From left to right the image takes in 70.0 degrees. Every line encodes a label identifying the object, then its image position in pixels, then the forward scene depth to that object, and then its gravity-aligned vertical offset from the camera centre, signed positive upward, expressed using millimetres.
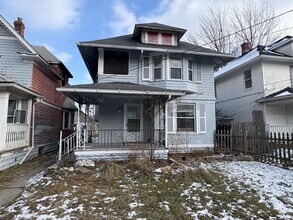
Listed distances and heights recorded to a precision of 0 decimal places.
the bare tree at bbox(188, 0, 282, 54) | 25109 +13020
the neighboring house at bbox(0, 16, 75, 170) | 8406 +1358
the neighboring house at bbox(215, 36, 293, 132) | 13875 +3059
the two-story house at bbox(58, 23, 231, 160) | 11336 +2522
